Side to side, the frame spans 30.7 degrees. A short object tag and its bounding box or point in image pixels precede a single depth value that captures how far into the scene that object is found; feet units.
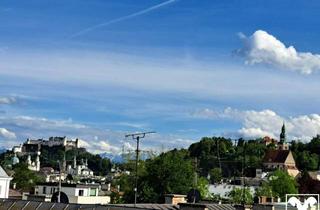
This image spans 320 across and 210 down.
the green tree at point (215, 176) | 614.75
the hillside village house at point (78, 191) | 247.35
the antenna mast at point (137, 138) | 180.77
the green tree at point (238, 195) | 321.73
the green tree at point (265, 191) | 355.58
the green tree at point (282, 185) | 381.81
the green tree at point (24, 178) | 438.44
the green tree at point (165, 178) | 262.67
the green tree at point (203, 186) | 310.06
